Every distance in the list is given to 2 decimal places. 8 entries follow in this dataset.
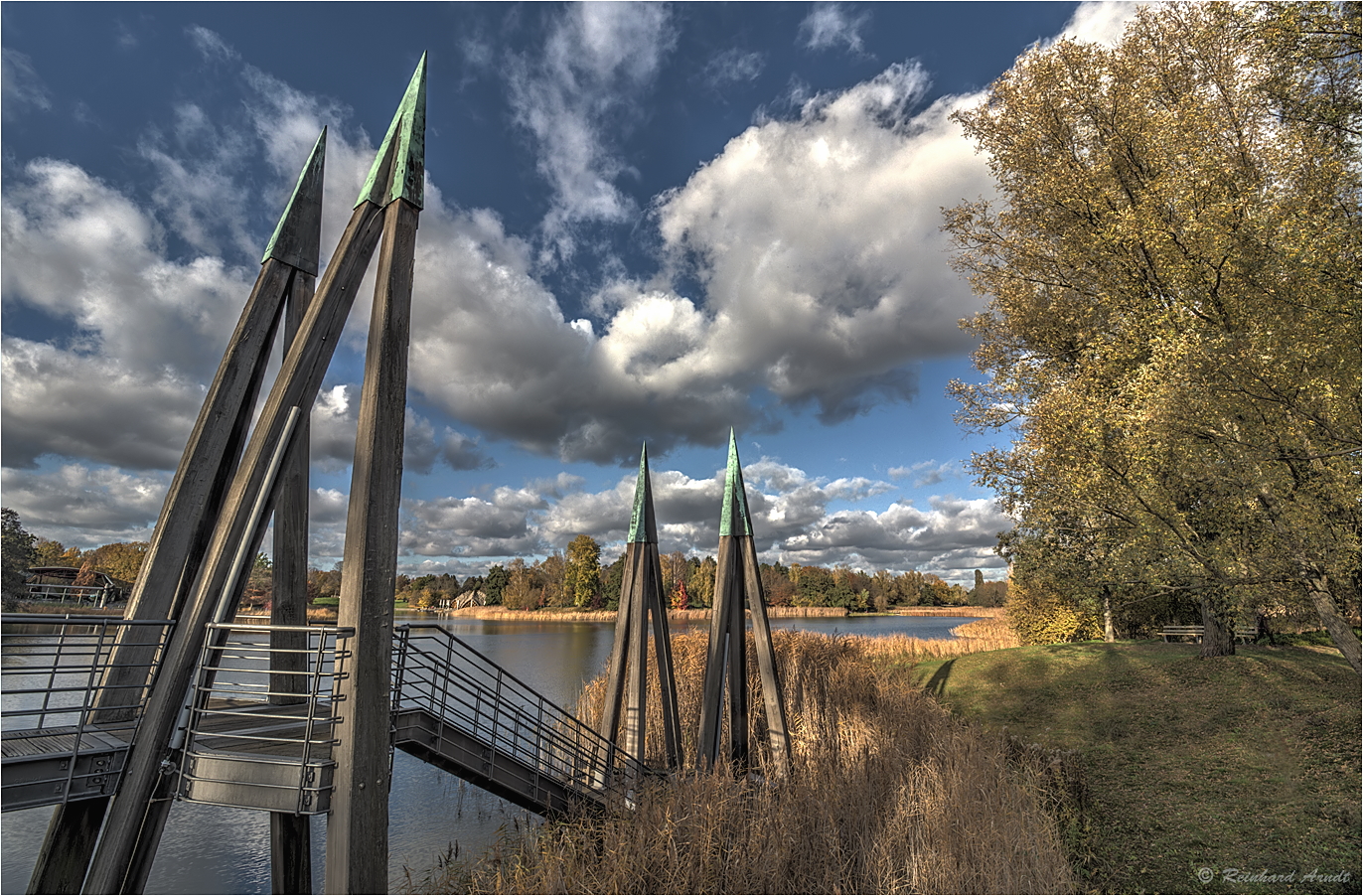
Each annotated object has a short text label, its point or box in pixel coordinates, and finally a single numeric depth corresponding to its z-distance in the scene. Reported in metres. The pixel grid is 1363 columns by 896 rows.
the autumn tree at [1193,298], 8.52
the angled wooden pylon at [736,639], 11.53
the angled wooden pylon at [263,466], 5.32
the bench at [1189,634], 22.73
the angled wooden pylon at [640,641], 10.69
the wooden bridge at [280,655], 5.29
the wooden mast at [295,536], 7.42
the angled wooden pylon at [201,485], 5.47
